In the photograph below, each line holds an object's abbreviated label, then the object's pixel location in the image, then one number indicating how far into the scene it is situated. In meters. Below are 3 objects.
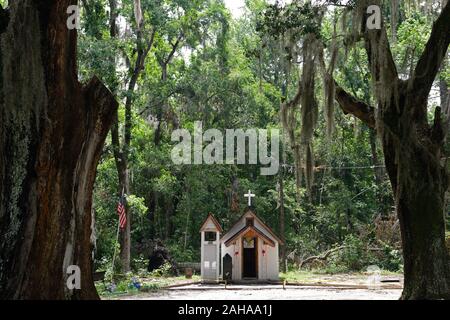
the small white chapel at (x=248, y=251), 21.83
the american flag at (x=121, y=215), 17.98
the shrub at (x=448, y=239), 19.91
